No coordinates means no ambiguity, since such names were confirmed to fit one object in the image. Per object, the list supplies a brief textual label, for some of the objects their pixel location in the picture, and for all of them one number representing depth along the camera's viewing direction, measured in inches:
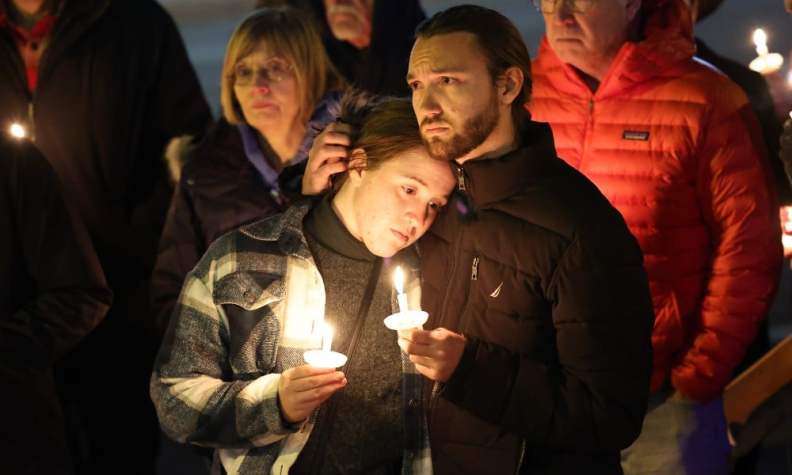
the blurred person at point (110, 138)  402.0
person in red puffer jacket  313.6
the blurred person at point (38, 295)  324.8
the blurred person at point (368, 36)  407.5
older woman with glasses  357.4
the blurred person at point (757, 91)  346.9
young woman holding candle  260.2
